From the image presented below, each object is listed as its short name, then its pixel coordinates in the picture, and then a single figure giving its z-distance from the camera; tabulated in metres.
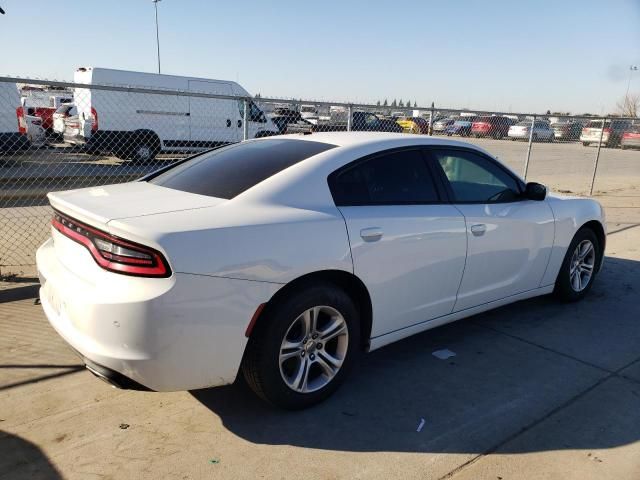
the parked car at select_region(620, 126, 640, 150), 27.38
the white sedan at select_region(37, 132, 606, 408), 2.45
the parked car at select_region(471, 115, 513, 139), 26.89
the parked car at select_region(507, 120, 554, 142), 27.94
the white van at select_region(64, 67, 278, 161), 13.88
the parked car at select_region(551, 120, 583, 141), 21.95
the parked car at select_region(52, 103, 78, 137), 15.56
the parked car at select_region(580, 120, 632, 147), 25.57
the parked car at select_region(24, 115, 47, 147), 13.65
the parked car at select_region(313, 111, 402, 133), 12.20
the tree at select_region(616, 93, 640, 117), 56.12
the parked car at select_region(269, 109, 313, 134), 14.77
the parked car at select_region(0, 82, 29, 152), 11.94
